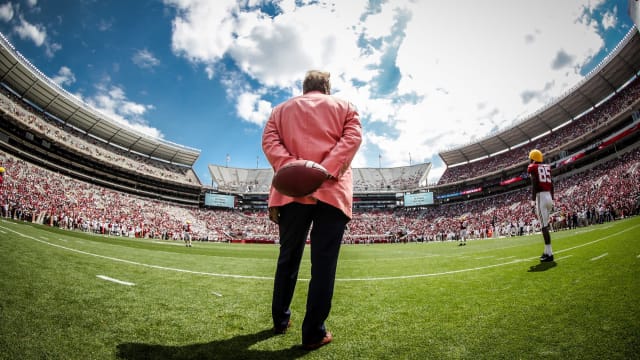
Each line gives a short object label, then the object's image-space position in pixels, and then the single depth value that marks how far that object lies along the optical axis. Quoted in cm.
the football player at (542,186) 543
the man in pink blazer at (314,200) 215
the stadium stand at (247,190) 2923
